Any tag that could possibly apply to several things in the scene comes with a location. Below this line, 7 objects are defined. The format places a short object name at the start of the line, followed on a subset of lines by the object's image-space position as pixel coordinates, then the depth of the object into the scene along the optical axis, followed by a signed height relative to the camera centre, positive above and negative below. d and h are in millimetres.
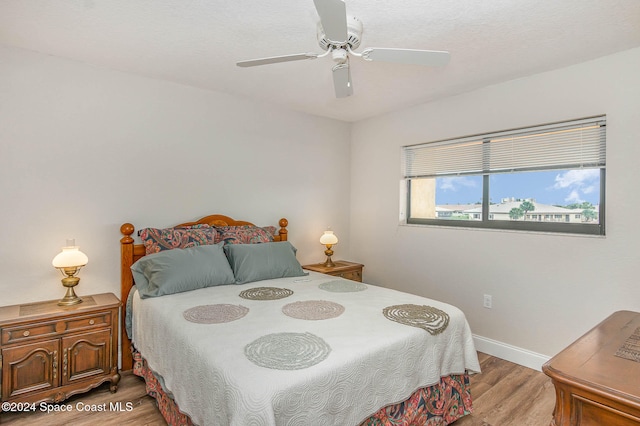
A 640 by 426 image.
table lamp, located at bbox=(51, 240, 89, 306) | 2328 -407
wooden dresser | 922 -485
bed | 1340 -636
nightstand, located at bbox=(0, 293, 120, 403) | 2090 -938
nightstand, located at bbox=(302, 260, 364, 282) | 3674 -652
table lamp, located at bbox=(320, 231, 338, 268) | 3828 -364
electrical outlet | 3065 -805
